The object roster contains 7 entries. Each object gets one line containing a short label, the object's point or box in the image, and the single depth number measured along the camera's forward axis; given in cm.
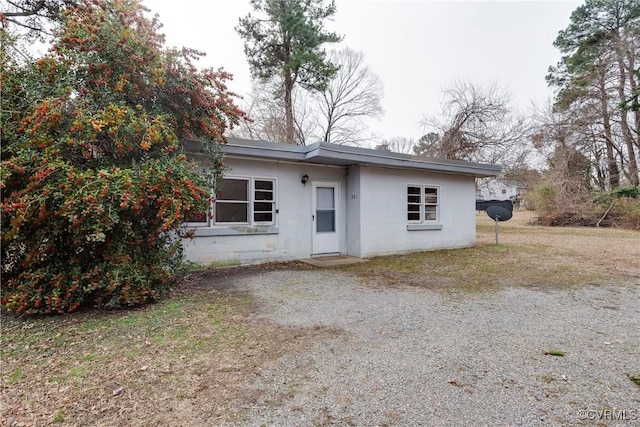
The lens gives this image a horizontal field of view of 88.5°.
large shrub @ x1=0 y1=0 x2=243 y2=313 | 334
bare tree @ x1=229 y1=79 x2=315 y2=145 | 1612
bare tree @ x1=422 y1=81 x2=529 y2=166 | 1666
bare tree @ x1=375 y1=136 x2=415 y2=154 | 2525
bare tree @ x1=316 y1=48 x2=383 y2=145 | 1881
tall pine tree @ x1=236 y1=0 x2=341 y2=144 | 1420
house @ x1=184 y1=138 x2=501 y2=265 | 660
